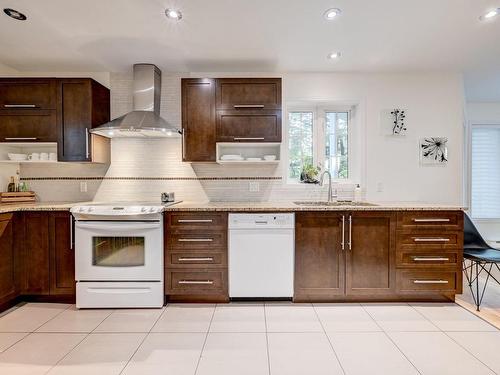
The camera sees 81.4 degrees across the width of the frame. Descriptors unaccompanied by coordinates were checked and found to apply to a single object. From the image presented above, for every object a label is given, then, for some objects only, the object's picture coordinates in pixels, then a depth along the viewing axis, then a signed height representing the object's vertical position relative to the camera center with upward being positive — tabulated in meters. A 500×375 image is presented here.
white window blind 4.74 +0.15
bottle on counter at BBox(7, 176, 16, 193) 3.26 -0.03
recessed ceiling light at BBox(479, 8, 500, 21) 2.22 +1.32
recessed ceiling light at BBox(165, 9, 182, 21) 2.22 +1.32
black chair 2.67 -0.68
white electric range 2.66 -0.72
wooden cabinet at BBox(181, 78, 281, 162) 3.05 +0.77
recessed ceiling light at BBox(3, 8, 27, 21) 2.22 +1.33
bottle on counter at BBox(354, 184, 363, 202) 3.38 -0.12
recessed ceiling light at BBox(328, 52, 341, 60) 2.92 +1.31
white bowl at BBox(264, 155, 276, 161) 3.21 +0.29
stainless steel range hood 2.89 +0.71
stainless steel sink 3.06 -0.21
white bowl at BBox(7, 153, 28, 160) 3.12 +0.30
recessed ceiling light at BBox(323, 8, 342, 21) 2.21 +1.32
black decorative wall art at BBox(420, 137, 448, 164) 3.40 +0.39
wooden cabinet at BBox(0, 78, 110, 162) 2.99 +0.74
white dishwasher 2.73 -0.66
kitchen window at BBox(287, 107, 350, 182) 3.55 +0.54
